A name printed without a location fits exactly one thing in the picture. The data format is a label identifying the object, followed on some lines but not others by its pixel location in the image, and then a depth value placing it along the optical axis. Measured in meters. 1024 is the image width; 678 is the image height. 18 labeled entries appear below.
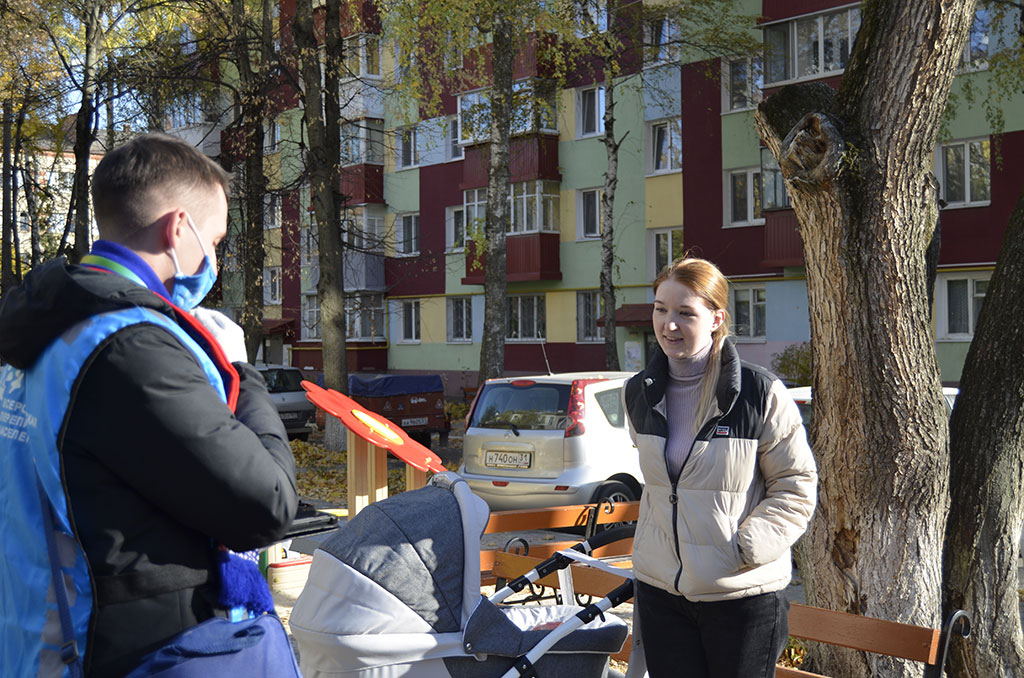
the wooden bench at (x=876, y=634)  3.96
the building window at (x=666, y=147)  31.30
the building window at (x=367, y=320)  41.22
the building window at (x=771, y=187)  28.23
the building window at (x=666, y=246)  31.42
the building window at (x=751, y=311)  29.64
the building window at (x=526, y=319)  35.72
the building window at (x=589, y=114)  33.44
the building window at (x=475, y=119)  21.48
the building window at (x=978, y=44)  24.53
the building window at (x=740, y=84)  29.12
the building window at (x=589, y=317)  33.91
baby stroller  3.19
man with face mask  1.91
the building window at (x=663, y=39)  29.86
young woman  3.46
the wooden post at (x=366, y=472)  7.88
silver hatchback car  10.95
